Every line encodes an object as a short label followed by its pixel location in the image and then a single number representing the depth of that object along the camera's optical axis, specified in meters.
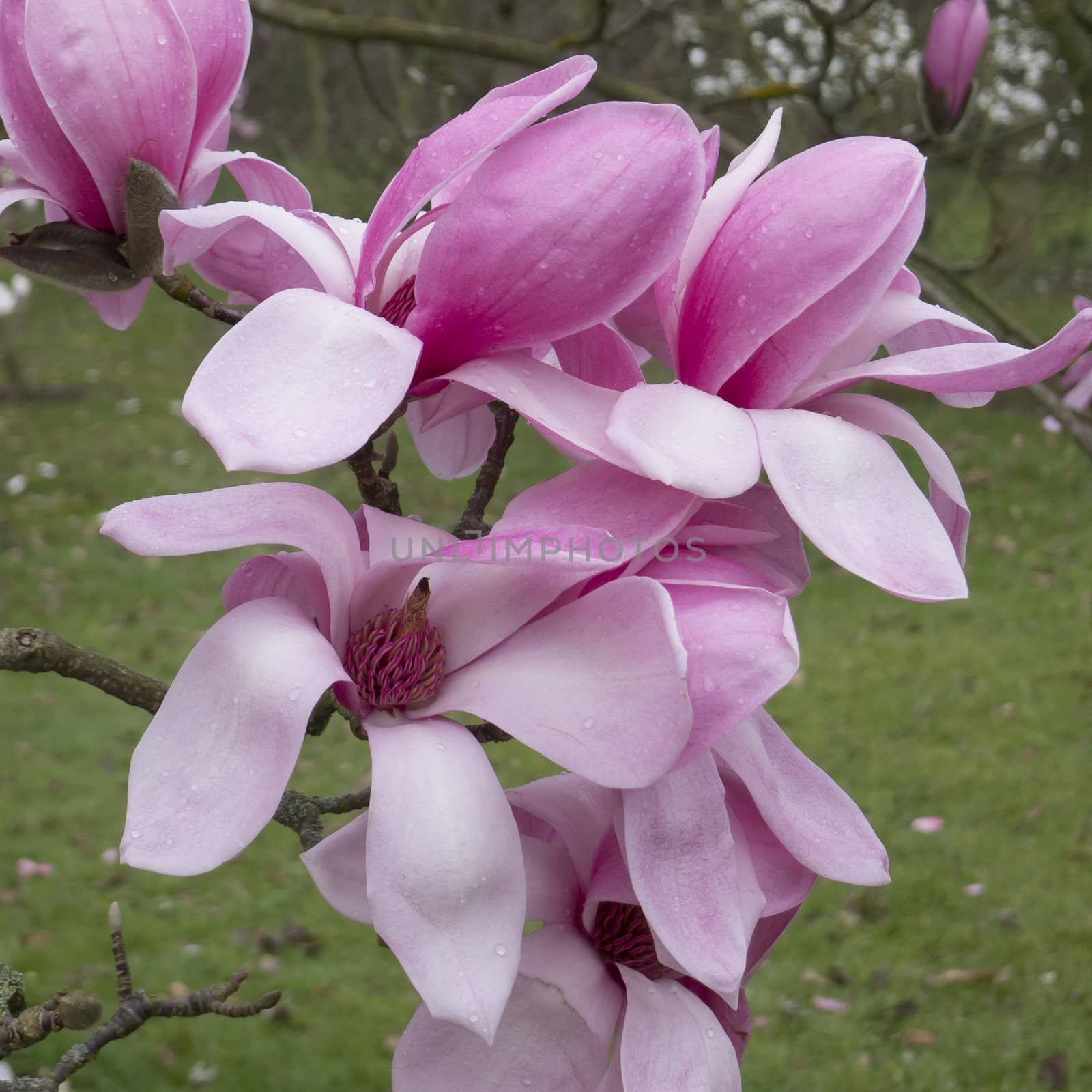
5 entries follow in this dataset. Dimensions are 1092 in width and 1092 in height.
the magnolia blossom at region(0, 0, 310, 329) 0.48
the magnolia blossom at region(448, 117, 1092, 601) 0.40
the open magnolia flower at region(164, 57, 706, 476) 0.37
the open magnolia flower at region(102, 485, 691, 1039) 0.37
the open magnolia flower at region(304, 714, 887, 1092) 0.42
